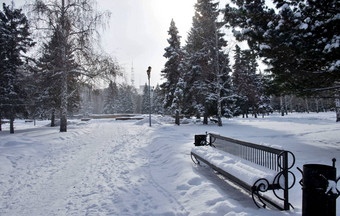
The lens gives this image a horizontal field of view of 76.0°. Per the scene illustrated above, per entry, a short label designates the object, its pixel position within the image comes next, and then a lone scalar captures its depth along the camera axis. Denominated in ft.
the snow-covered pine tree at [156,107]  204.46
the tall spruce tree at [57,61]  51.02
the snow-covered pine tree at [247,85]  103.09
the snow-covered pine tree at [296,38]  25.43
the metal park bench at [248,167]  12.16
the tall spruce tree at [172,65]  87.56
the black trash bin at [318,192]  9.52
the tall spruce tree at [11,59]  63.62
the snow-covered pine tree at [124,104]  222.69
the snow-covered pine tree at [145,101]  216.74
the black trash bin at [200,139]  26.53
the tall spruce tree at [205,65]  76.97
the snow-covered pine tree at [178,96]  82.43
